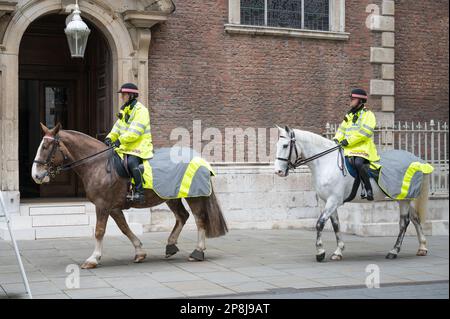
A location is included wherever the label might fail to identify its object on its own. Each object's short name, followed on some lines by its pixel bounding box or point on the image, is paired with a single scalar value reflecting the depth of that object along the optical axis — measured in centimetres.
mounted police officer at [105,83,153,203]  988
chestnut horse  965
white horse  1039
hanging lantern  1159
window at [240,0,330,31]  1555
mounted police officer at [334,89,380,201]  1059
